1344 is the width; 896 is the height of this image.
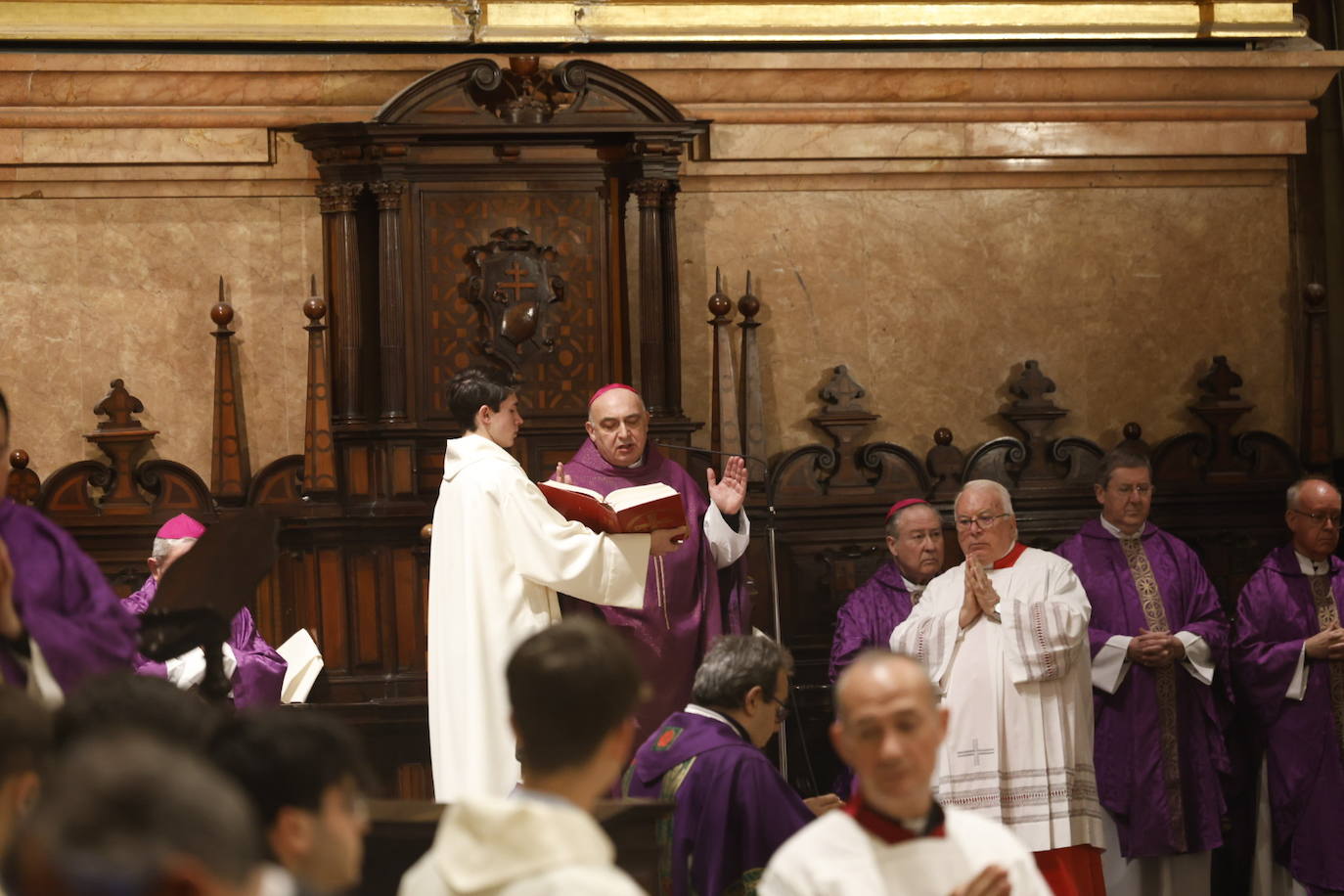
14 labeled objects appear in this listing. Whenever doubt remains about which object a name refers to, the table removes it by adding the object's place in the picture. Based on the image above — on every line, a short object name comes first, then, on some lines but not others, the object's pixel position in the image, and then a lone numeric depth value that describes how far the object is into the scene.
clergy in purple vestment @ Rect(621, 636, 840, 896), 9.20
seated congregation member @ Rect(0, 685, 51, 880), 5.18
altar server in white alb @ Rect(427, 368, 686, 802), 12.35
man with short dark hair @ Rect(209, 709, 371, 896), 5.30
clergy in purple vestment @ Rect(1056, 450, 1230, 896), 14.23
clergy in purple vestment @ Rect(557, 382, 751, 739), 13.52
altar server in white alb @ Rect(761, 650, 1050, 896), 6.50
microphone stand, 13.93
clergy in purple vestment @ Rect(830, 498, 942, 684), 14.58
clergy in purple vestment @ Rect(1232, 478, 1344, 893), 14.25
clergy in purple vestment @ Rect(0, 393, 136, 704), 7.89
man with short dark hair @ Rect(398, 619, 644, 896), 5.47
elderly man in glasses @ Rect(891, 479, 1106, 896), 12.66
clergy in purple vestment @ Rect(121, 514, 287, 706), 12.92
